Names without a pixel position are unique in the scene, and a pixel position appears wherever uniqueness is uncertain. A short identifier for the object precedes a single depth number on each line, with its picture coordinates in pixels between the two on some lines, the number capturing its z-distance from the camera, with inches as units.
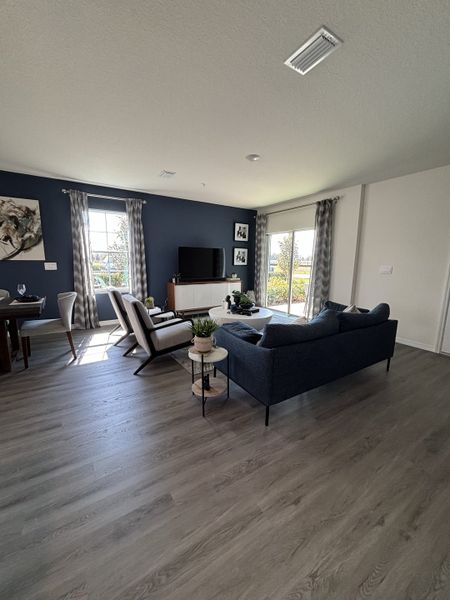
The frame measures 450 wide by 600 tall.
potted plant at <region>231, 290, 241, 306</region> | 164.4
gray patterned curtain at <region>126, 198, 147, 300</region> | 194.4
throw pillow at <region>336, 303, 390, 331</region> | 97.2
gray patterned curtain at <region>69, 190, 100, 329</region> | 174.6
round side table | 86.2
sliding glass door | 220.5
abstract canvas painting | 157.4
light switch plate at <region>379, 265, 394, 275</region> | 163.5
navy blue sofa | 78.2
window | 189.0
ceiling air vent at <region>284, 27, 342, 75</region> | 59.1
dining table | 106.6
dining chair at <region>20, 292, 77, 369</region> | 124.0
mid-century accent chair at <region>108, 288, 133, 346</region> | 136.6
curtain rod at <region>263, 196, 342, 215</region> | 186.6
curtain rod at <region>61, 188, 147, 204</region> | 171.2
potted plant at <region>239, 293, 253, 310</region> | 158.2
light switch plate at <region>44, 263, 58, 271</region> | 173.2
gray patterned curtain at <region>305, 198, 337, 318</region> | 190.4
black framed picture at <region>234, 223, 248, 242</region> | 257.6
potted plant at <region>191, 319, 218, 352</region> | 85.6
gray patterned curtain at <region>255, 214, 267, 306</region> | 255.3
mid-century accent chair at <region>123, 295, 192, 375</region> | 112.9
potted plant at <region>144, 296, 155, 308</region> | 164.1
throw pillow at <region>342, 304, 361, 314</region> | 122.3
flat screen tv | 221.9
